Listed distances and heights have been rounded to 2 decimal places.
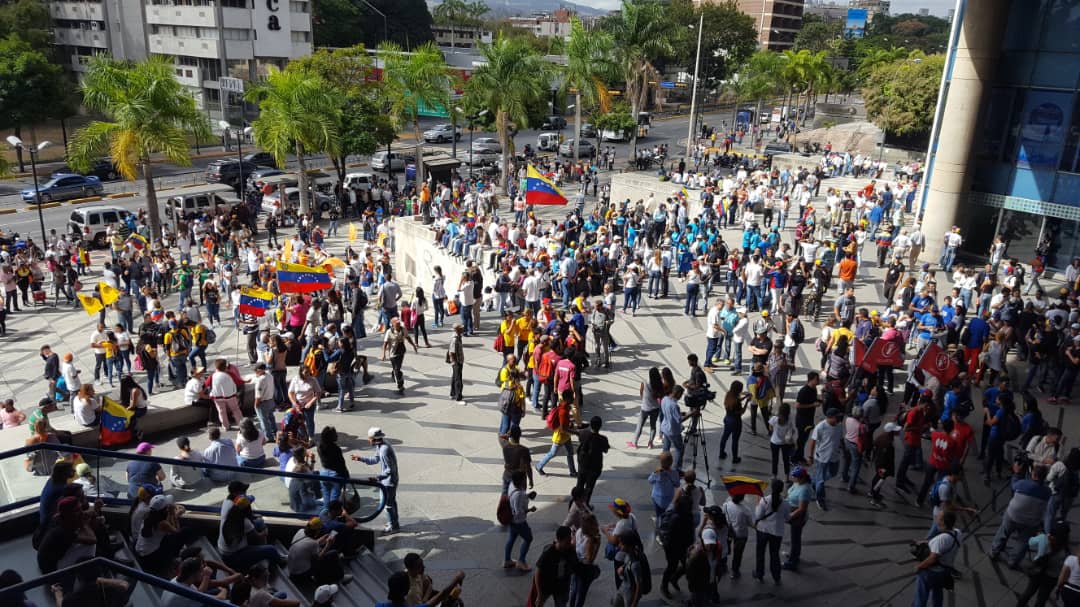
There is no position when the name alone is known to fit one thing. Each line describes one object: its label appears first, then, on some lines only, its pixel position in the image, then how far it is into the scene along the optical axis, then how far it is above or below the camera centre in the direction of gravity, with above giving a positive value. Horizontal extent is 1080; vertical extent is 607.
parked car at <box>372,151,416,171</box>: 46.05 -4.96
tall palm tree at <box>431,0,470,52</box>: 123.00 +10.68
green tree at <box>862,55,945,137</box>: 44.81 +0.10
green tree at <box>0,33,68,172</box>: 44.09 -1.55
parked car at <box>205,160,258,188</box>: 40.56 -5.34
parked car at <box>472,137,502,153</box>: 50.97 -4.15
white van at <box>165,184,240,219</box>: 32.03 -5.51
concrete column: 22.30 -0.31
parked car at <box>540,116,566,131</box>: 63.06 -3.19
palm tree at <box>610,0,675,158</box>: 42.22 +2.73
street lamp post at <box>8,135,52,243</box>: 27.12 -2.91
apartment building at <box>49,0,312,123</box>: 58.22 +2.34
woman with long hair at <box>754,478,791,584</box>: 8.60 -4.54
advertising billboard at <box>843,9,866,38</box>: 176.12 +17.71
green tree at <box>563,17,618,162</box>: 40.81 +1.18
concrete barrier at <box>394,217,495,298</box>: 25.27 -5.94
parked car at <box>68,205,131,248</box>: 29.84 -5.94
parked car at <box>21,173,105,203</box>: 37.56 -6.02
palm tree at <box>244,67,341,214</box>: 32.38 -1.85
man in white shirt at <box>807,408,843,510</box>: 10.26 -4.44
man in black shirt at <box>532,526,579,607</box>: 7.43 -4.46
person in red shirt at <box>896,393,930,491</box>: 10.83 -4.52
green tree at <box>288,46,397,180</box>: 37.84 -1.24
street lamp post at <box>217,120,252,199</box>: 36.50 -5.23
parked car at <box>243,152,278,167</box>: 46.24 -5.18
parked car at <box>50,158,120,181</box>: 43.22 -5.86
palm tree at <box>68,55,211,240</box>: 27.77 -1.75
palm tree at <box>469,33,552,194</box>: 35.47 +0.11
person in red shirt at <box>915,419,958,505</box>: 10.23 -4.42
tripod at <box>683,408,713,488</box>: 11.07 -4.92
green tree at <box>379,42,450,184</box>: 37.22 -0.14
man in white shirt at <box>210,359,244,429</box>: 12.27 -4.94
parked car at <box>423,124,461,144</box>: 58.06 -4.09
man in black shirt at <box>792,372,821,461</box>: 11.12 -4.37
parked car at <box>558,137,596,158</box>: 51.72 -4.22
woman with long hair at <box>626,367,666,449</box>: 11.43 -4.52
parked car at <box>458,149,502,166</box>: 48.44 -4.77
